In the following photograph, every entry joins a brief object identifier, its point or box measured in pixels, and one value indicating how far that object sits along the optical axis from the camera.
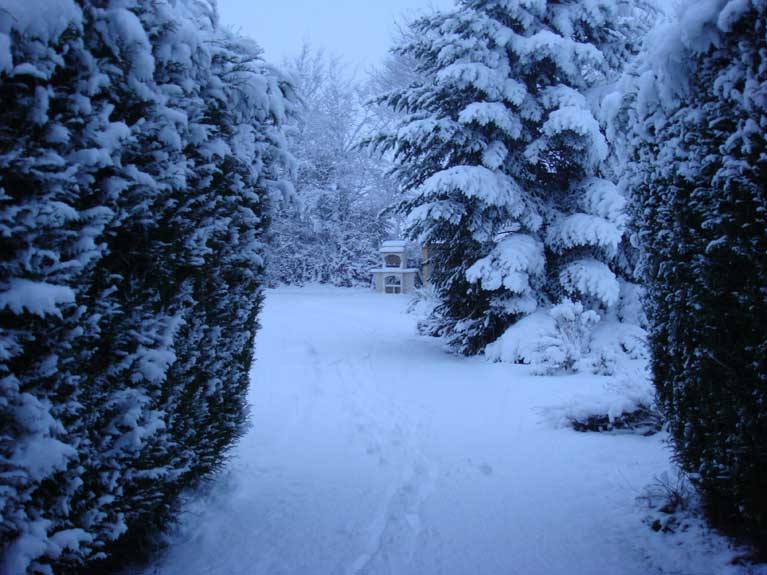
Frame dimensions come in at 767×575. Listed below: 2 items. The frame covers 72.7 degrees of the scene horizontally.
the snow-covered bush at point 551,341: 6.90
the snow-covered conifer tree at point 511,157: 7.78
